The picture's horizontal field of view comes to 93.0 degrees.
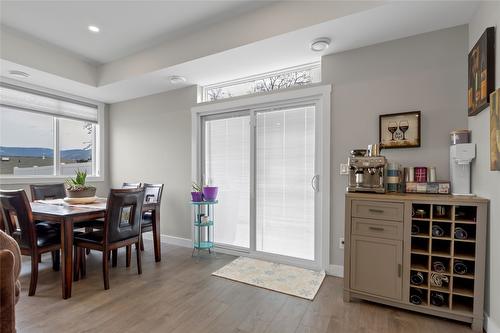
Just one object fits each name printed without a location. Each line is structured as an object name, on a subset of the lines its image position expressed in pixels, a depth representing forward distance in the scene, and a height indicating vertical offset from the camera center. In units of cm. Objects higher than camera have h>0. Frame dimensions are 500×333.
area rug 233 -123
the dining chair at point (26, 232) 219 -66
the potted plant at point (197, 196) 317 -43
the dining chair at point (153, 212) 308 -65
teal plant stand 321 -95
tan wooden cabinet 176 -70
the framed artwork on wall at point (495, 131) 146 +22
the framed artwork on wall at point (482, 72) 163 +70
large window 336 +47
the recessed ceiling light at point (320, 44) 235 +123
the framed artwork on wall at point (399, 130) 225 +34
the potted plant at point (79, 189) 280 -30
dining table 215 -52
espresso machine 212 -5
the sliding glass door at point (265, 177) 288 -17
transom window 295 +112
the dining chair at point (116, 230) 234 -70
